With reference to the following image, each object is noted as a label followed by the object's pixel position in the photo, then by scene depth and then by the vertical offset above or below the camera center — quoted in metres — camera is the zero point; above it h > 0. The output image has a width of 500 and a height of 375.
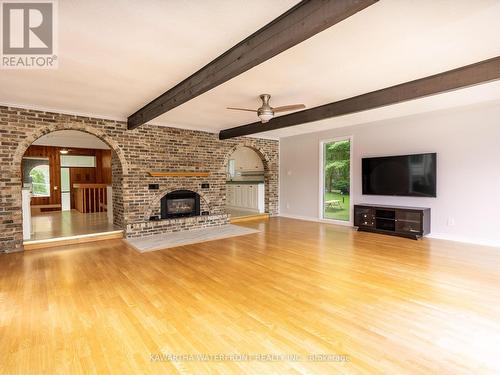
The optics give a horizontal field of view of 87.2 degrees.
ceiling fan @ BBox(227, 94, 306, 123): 3.80 +1.07
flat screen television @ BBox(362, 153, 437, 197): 5.28 +0.14
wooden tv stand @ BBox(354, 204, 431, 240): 5.18 -0.80
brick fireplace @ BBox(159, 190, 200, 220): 6.31 -0.51
